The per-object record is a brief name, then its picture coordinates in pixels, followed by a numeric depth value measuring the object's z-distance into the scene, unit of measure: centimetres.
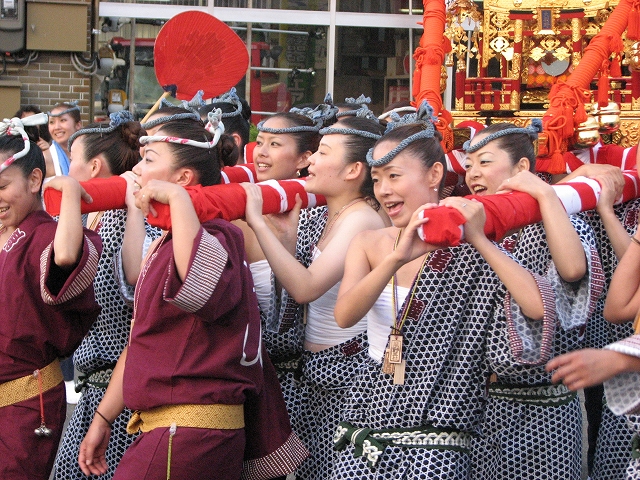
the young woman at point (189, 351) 490
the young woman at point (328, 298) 626
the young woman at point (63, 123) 1290
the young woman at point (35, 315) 582
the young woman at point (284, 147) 738
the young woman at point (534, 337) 505
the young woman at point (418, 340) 512
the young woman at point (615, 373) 387
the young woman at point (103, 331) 662
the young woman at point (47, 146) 1073
